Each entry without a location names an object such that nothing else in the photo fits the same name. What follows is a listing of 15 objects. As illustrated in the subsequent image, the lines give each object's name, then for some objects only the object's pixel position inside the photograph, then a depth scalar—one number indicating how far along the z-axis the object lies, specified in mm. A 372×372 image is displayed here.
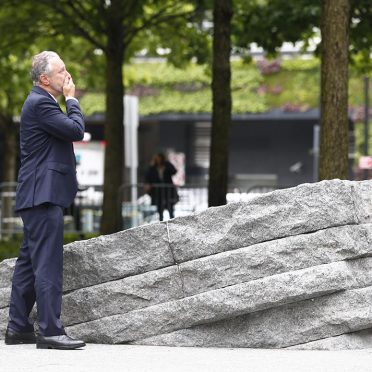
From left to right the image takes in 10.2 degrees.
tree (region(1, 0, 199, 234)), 36405
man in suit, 13236
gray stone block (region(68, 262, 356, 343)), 13550
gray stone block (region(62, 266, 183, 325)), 13992
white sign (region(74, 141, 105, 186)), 51909
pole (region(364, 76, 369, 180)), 51160
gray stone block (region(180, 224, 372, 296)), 13693
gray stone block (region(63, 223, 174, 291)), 13945
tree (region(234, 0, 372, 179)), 19320
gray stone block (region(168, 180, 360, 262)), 13679
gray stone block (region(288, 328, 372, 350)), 13577
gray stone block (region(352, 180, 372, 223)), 13979
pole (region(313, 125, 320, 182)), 59534
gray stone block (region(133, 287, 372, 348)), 13631
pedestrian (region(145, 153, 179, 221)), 37958
